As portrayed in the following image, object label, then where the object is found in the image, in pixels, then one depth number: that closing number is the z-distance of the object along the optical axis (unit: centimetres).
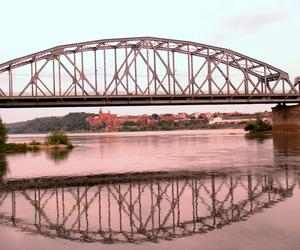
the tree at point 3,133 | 6300
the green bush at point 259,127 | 11631
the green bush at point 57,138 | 6806
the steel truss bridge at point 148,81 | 8094
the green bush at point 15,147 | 6303
